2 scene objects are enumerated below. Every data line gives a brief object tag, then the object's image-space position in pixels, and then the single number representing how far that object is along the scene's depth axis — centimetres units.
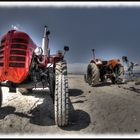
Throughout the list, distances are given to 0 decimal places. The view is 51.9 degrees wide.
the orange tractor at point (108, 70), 762
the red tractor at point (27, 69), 337
